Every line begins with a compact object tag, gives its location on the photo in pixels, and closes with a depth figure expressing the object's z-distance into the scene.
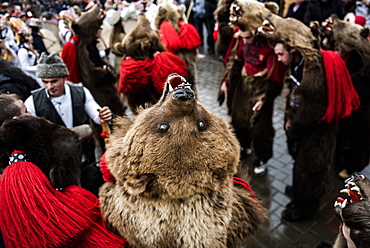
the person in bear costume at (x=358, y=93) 3.28
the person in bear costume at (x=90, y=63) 4.51
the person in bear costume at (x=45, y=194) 1.50
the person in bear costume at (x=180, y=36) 5.23
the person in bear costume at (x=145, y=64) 3.83
